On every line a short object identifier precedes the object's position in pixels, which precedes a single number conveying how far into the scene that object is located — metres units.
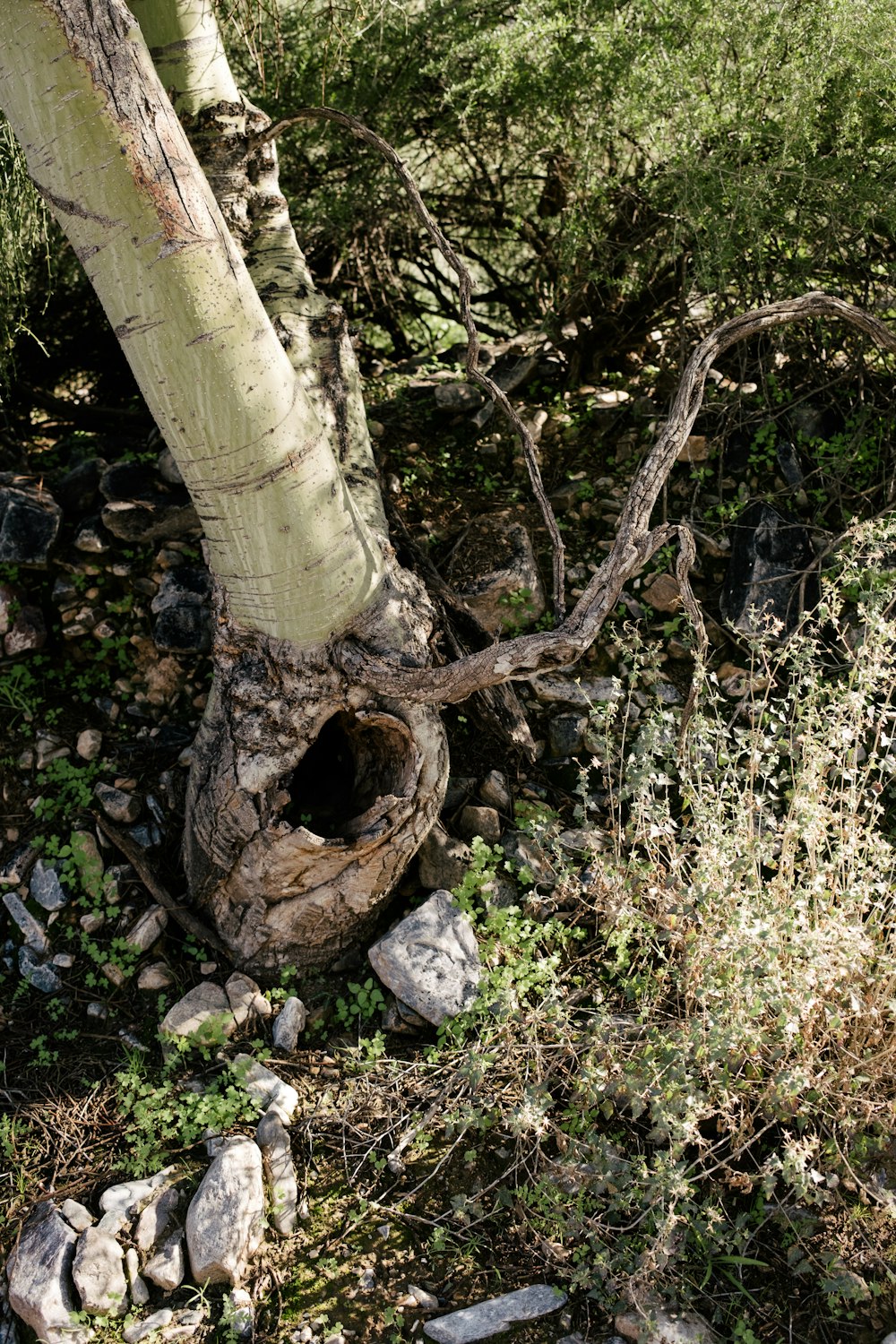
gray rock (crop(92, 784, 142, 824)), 3.03
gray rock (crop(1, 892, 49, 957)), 2.82
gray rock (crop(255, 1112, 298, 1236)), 2.27
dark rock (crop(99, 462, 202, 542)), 3.46
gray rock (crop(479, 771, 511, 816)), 3.07
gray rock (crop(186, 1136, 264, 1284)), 2.17
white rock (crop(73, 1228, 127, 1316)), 2.13
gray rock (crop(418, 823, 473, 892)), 2.89
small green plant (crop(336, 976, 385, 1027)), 2.67
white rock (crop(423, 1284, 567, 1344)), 2.07
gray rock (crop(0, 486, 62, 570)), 3.37
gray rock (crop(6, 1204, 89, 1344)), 2.09
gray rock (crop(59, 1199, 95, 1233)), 2.23
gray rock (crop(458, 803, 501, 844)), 2.98
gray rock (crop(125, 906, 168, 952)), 2.79
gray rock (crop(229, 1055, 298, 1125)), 2.46
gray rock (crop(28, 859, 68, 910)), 2.89
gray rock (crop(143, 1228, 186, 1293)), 2.16
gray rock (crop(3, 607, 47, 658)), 3.30
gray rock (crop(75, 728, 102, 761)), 3.15
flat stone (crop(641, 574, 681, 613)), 3.51
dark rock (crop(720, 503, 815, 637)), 3.41
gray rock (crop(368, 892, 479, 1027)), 2.59
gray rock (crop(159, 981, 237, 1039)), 2.59
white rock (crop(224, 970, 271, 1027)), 2.66
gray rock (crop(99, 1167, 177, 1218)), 2.26
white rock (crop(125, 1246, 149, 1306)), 2.15
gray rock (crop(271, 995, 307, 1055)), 2.60
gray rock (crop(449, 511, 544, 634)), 3.41
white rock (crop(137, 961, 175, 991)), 2.74
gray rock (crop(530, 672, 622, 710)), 3.31
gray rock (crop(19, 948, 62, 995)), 2.75
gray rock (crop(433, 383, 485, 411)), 4.00
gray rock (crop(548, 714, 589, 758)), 3.24
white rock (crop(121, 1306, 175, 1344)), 2.08
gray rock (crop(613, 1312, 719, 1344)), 2.00
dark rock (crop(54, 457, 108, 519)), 3.57
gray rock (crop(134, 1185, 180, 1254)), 2.22
